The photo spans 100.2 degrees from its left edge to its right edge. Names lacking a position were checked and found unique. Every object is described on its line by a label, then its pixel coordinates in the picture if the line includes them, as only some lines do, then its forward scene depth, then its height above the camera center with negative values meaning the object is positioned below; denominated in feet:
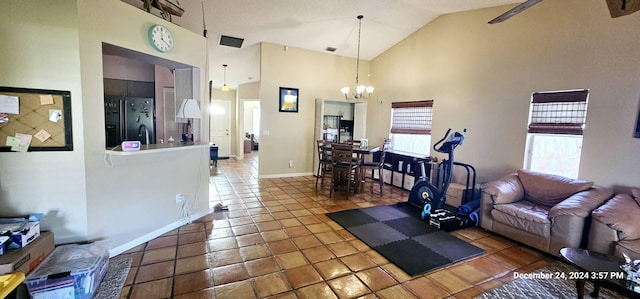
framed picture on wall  20.18 +1.87
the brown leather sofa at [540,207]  9.00 -2.89
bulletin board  7.06 -0.11
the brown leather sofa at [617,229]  7.80 -2.82
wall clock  9.21 +2.90
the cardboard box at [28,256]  5.72 -3.25
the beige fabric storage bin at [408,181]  17.48 -3.52
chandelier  22.05 +2.63
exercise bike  12.56 -3.16
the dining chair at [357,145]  16.58 -1.53
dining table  16.30 -1.95
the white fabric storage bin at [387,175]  19.53 -3.54
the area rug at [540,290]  7.23 -4.37
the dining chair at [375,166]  16.65 -2.41
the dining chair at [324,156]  17.11 -1.99
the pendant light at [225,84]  24.07 +4.04
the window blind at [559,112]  11.07 +0.93
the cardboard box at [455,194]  14.55 -3.56
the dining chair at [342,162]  15.67 -2.16
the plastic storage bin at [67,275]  6.24 -3.79
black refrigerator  12.23 -0.03
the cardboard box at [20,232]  6.16 -2.79
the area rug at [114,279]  6.82 -4.46
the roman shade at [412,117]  17.93 +0.81
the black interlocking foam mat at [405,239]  8.93 -4.35
